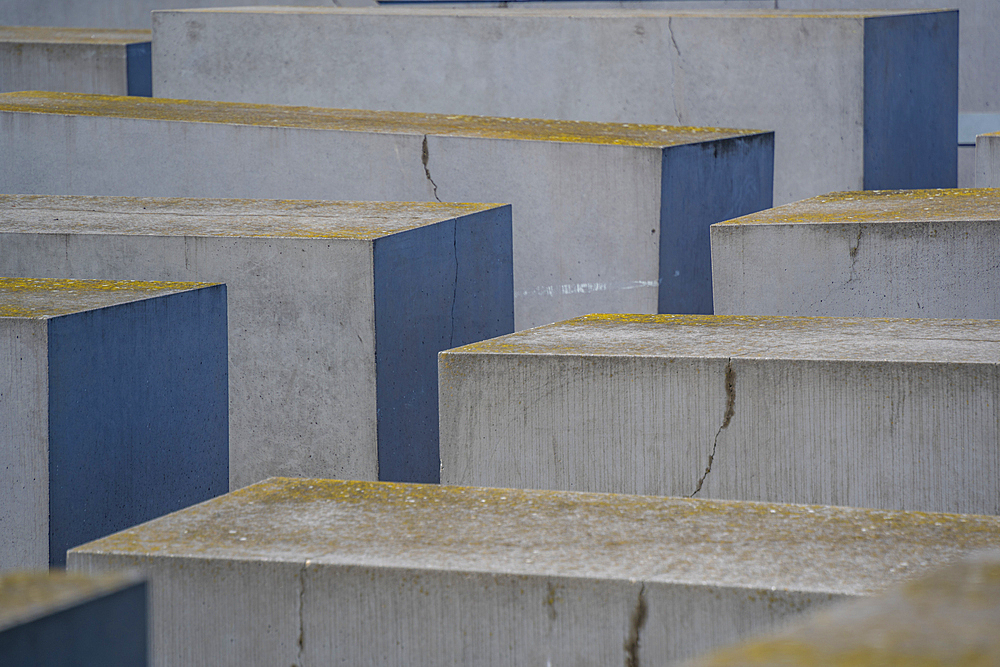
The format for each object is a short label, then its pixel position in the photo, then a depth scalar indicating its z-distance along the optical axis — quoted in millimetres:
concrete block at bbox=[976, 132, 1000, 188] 12625
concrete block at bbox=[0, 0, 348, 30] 23453
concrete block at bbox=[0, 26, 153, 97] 18422
